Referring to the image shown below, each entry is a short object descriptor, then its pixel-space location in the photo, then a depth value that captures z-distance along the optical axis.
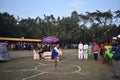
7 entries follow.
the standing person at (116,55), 4.46
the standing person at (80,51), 10.01
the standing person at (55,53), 6.26
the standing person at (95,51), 9.24
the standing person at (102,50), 8.53
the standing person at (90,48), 9.91
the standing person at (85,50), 9.94
